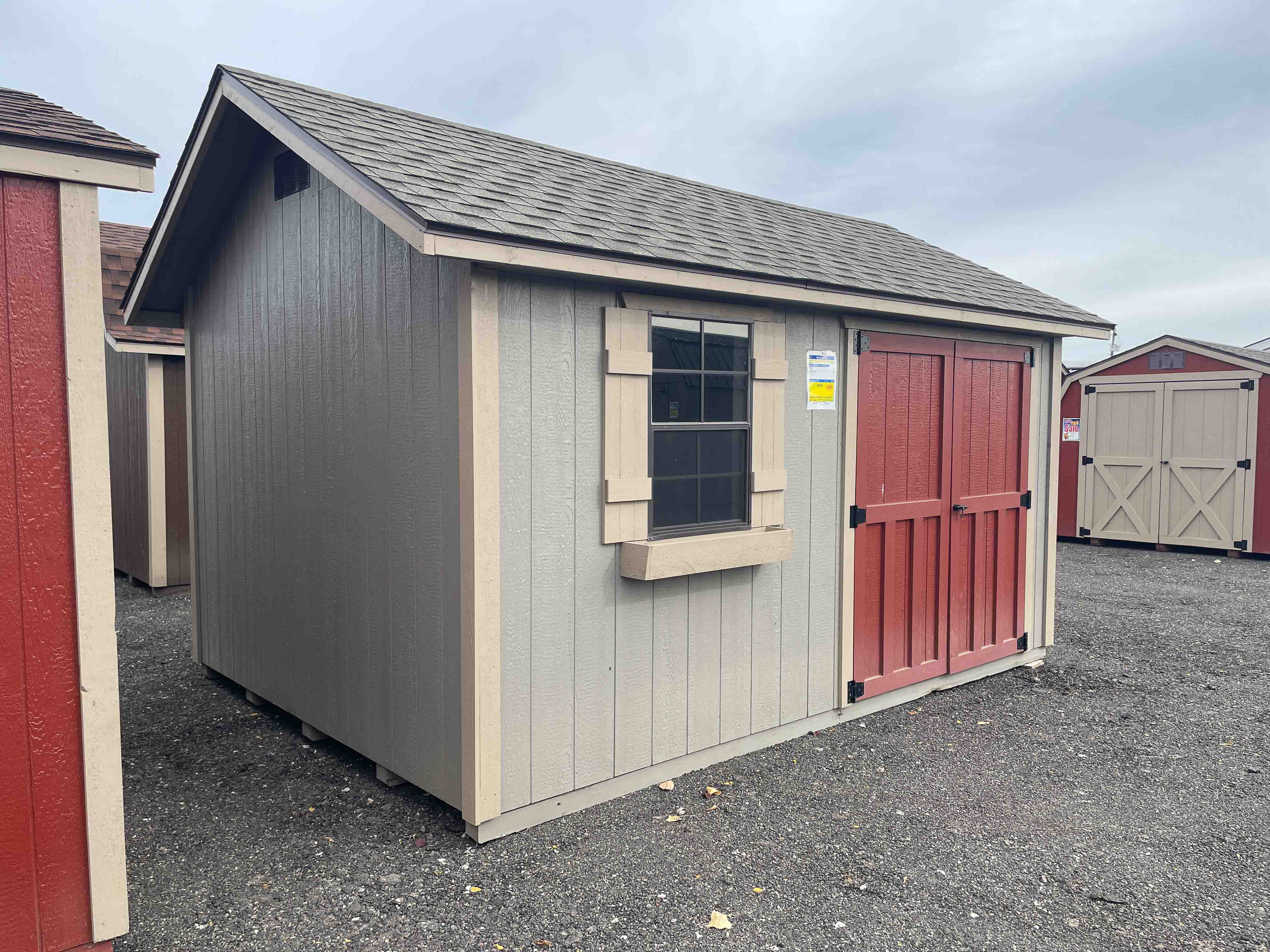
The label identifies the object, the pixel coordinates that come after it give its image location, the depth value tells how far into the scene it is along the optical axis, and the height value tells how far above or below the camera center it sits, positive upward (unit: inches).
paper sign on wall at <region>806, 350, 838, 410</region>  185.2 +11.8
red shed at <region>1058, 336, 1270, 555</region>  420.8 -7.8
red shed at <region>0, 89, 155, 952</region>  92.8 -13.5
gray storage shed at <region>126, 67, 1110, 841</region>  139.9 -3.7
